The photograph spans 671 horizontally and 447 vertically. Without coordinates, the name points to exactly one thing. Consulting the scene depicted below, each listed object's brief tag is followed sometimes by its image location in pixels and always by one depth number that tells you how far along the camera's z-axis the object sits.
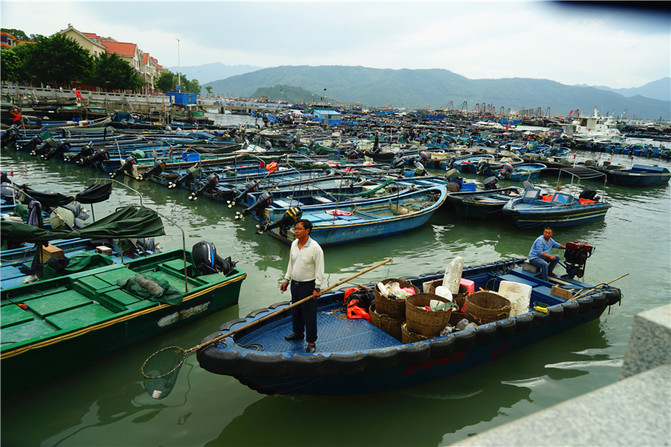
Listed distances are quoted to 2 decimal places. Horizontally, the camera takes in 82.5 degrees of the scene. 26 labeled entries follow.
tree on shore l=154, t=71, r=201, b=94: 91.62
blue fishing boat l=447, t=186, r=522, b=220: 16.61
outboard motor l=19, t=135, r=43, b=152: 26.69
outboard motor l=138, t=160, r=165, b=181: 20.67
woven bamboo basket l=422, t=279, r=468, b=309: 7.26
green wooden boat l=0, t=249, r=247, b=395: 5.71
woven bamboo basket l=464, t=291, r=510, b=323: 6.54
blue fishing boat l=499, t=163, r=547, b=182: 27.64
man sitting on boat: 8.65
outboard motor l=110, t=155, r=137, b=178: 21.32
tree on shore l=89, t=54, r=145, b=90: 58.50
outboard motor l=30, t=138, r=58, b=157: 24.29
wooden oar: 7.75
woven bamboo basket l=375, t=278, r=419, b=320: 6.35
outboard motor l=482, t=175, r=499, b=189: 19.23
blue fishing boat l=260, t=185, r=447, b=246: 12.57
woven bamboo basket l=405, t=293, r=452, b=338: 5.80
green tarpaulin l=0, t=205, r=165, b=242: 6.64
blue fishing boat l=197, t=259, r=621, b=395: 5.12
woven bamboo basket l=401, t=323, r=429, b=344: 5.91
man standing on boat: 5.47
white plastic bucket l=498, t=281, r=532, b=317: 7.16
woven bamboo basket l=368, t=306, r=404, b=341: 6.38
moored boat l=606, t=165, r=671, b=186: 27.67
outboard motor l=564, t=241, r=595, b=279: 9.20
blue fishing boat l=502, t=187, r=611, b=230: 15.55
